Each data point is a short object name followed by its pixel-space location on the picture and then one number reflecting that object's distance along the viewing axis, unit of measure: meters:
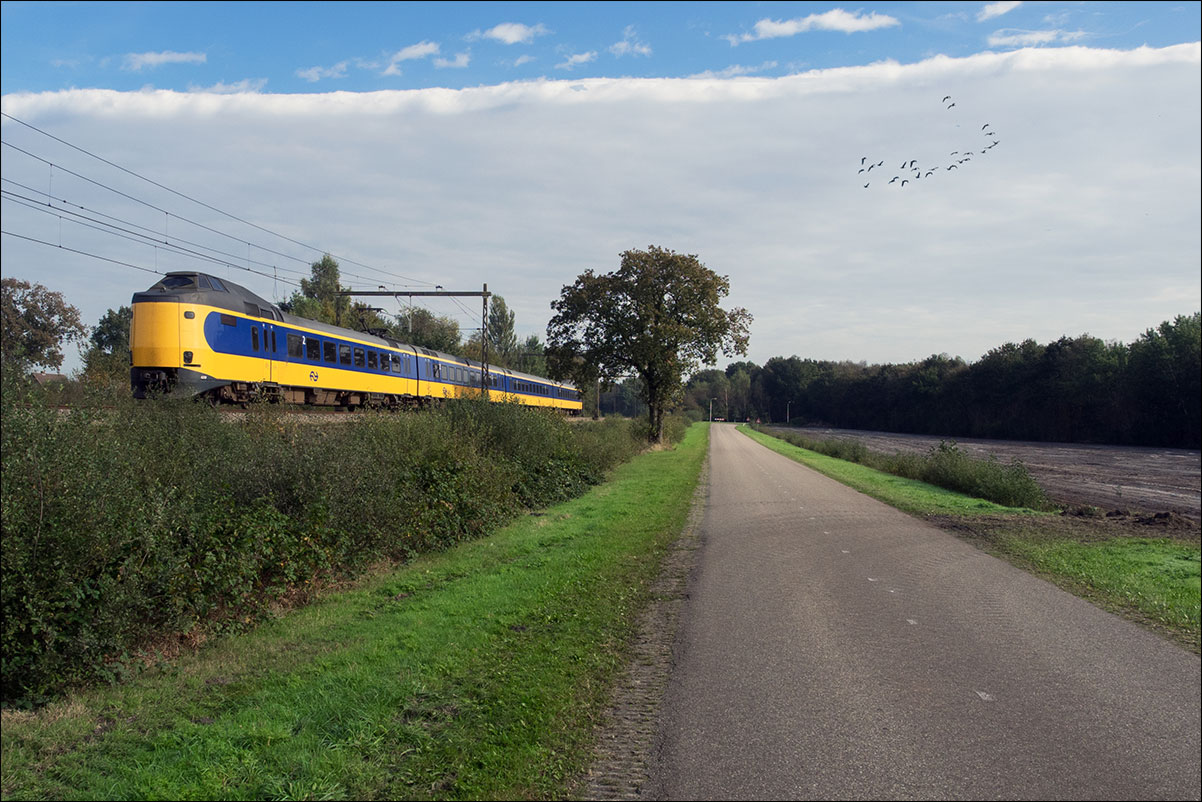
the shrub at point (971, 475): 18.14
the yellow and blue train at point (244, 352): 18.20
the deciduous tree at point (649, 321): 39.22
